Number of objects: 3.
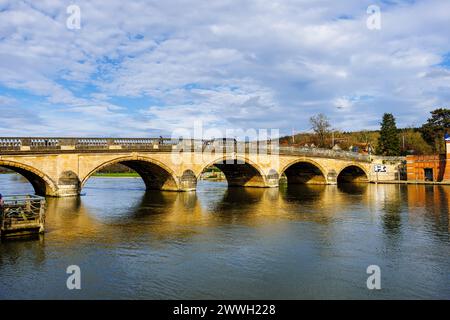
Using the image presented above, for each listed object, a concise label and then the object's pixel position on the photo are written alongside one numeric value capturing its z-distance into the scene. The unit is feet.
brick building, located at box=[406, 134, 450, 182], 161.79
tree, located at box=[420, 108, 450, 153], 238.48
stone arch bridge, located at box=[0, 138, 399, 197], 94.99
